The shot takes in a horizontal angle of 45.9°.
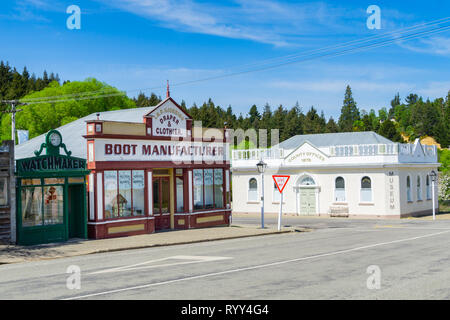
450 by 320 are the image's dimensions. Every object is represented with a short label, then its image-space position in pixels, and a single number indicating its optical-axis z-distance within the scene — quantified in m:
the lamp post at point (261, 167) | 27.09
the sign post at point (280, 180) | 25.50
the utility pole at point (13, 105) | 38.50
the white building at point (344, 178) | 37.06
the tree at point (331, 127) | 110.78
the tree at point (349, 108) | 153.75
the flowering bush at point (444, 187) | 49.94
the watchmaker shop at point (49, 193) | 19.02
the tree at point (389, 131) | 93.91
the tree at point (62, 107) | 58.97
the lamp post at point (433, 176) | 36.66
